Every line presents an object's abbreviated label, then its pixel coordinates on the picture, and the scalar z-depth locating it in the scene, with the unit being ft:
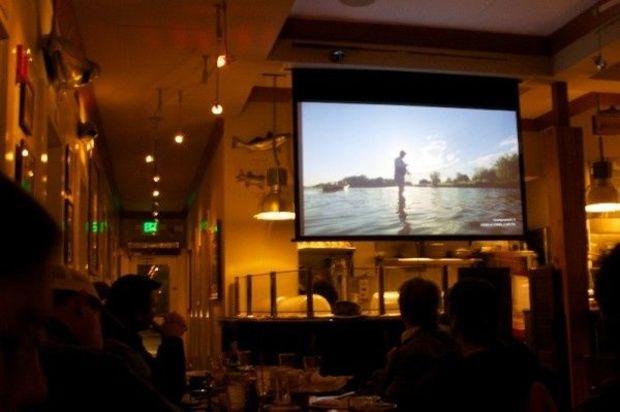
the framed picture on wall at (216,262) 25.17
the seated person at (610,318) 4.22
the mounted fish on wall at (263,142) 23.21
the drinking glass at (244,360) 12.57
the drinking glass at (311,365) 11.11
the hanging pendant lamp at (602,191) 22.79
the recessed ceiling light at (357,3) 18.29
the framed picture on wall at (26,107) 11.07
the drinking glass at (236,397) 9.70
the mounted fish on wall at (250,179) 23.56
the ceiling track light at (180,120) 22.23
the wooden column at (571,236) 20.49
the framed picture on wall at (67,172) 16.97
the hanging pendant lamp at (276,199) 21.75
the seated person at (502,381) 7.57
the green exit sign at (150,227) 52.85
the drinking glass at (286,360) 11.68
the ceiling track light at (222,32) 15.85
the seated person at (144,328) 10.16
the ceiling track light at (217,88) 19.99
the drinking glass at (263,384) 10.18
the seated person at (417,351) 8.63
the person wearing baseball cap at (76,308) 5.70
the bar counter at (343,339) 19.12
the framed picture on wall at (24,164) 10.73
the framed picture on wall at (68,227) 16.26
